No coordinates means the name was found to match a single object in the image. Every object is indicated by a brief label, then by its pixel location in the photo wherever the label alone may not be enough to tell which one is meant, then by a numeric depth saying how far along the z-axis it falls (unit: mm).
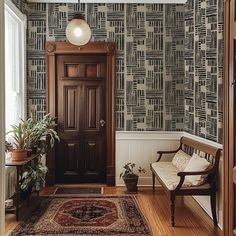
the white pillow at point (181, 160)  5022
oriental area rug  3850
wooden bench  4120
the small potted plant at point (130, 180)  5727
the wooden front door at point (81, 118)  6113
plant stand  4229
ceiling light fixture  4934
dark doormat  5582
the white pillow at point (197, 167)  4254
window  5227
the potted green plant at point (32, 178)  4551
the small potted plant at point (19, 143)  4465
